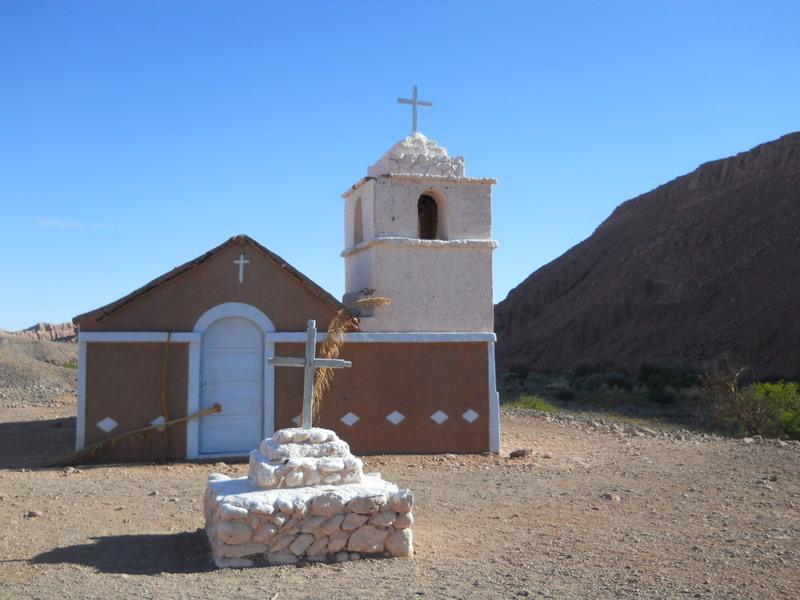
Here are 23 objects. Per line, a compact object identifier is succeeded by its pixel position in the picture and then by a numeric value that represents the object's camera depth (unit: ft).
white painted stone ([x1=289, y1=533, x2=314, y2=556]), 24.58
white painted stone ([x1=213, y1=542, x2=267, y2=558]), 23.99
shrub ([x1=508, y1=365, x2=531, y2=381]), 143.75
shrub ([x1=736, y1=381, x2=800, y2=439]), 60.23
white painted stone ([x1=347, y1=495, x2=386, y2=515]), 24.90
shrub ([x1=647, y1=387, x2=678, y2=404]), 93.78
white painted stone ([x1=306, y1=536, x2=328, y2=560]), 24.71
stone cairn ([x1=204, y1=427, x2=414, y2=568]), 24.14
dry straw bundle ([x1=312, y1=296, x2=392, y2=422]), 44.93
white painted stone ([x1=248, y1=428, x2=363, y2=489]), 25.93
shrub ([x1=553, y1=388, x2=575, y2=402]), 97.43
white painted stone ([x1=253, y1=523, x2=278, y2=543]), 24.23
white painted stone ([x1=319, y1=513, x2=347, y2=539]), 24.81
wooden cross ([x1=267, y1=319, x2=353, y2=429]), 28.43
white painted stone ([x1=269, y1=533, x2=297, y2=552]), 24.41
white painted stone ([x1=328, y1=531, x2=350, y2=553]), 24.86
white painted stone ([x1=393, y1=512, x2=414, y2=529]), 25.23
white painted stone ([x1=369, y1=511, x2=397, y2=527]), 25.12
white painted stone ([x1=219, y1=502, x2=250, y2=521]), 23.86
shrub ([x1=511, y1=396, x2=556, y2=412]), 78.07
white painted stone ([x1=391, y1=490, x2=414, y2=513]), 25.12
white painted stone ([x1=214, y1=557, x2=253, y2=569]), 23.94
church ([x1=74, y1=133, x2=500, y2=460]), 43.34
